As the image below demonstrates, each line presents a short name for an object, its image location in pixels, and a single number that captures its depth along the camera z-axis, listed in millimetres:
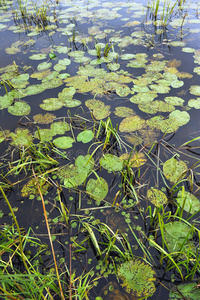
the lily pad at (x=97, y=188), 1451
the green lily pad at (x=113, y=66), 2716
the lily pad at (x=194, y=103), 2076
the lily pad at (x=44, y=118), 2084
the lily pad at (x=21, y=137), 1861
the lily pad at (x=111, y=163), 1607
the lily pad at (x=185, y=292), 990
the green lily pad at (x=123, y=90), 2307
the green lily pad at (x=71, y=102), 2238
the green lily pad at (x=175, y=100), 2133
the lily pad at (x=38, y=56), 3086
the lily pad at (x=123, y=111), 2068
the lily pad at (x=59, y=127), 1965
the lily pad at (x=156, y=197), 1378
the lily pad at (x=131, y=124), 1914
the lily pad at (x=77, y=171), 1547
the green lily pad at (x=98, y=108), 2073
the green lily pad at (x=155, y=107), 2076
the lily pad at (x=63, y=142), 1807
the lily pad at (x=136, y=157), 1624
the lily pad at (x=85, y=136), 1840
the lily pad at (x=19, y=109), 2184
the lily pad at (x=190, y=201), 1315
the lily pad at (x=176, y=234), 1151
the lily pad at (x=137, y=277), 1032
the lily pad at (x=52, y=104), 2219
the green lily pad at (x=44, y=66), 2837
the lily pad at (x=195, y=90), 2239
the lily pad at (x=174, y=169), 1502
